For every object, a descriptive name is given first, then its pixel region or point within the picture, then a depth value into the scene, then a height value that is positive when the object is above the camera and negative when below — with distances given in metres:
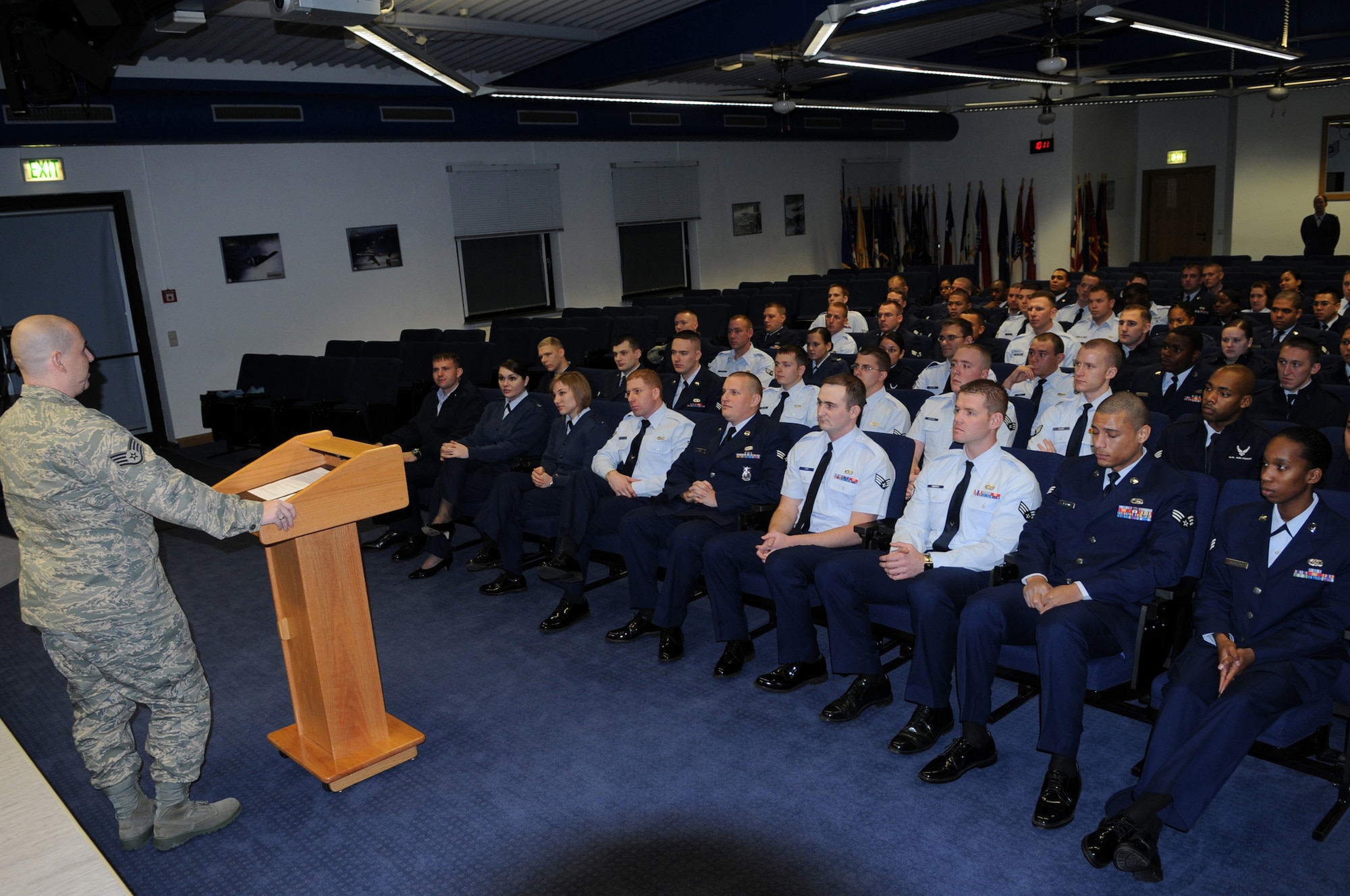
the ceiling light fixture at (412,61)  5.14 +1.38
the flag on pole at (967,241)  17.66 +0.05
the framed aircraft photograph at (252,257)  9.95 +0.43
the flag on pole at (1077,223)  16.11 +0.20
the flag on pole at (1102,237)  16.33 -0.08
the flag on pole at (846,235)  17.00 +0.31
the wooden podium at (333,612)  3.21 -1.11
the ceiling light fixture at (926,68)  7.68 +1.58
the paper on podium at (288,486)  3.23 -0.66
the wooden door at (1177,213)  16.95 +0.26
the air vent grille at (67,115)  7.62 +1.61
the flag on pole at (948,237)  17.67 +0.13
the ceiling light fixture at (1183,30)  6.56 +1.50
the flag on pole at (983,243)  17.09 -0.01
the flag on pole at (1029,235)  16.55 +0.06
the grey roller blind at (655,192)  13.66 +1.11
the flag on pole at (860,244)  17.05 +0.14
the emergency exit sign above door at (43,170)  8.59 +1.30
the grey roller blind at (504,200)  11.89 +1.02
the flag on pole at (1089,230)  16.17 +0.07
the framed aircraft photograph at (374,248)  10.99 +0.48
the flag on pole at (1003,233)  16.80 +0.13
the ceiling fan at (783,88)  8.79 +1.71
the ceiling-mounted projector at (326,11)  4.23 +1.27
